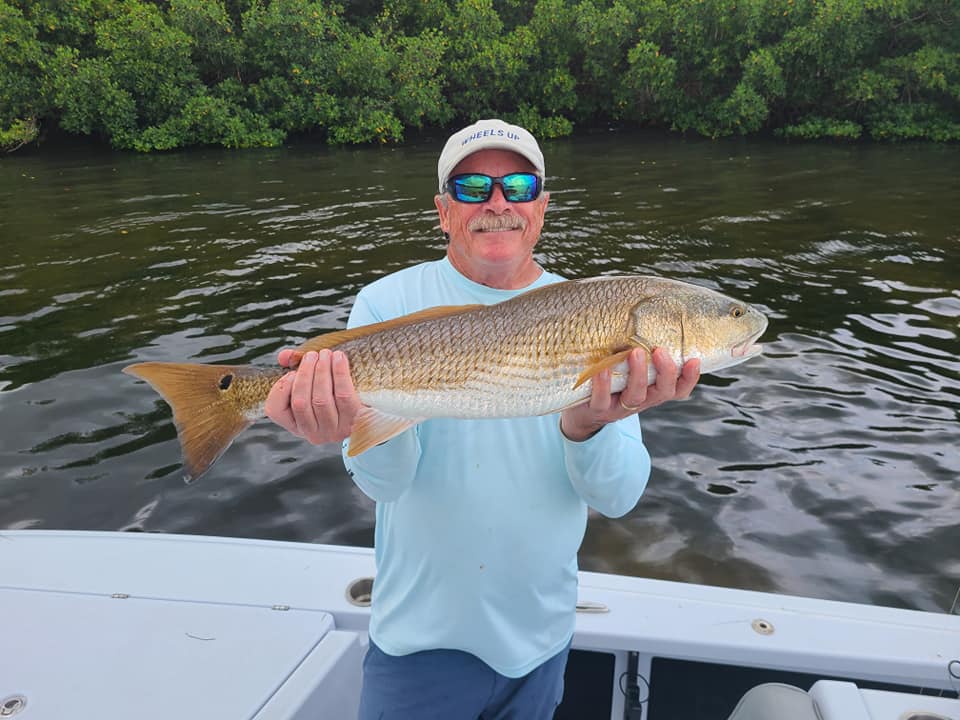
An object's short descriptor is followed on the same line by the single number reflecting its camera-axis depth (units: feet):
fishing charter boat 7.16
